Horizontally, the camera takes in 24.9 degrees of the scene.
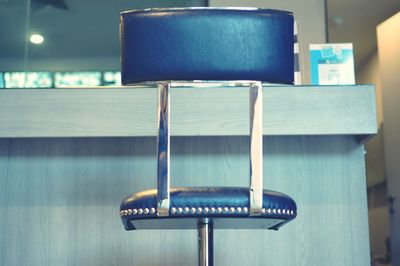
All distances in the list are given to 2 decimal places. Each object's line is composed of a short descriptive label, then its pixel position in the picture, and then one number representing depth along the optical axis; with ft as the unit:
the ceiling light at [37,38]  18.66
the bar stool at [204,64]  6.45
